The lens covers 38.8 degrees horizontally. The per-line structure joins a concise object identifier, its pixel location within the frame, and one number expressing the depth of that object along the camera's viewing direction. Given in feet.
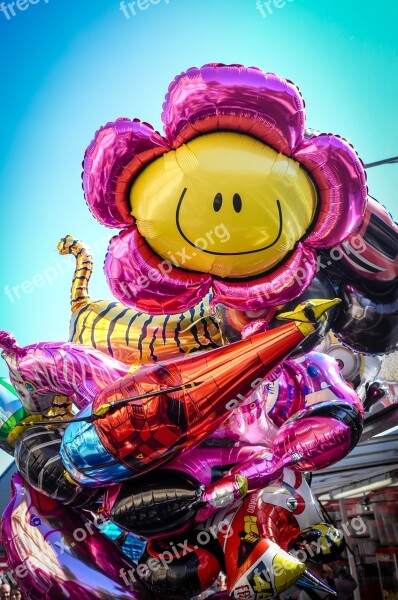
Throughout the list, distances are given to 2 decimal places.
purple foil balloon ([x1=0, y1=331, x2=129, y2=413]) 5.54
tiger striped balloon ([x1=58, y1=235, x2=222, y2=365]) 6.70
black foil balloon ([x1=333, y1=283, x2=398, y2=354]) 6.39
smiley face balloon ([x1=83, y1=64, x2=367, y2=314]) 4.96
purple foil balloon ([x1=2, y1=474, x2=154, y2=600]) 5.86
